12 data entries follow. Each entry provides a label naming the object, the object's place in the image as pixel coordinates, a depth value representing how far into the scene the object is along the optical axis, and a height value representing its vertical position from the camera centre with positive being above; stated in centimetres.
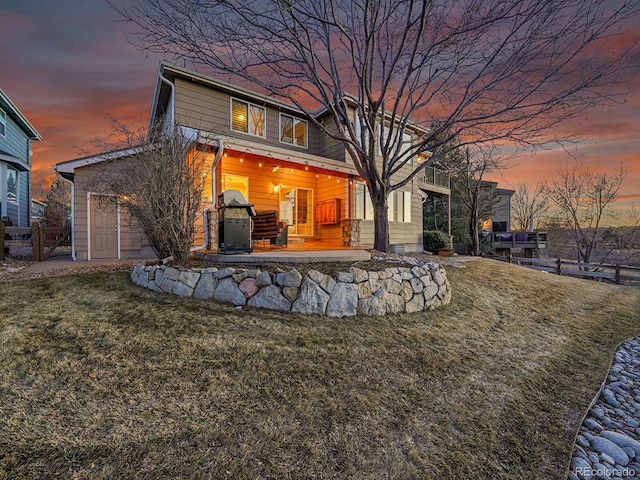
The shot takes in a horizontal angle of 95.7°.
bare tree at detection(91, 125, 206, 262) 513 +89
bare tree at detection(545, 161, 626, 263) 1669 +216
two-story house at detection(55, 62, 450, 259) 845 +215
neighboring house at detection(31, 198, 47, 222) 2088 +235
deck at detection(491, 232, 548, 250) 2048 -31
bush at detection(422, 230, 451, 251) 1425 -25
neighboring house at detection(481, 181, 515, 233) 2689 +193
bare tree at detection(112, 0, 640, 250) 576 +415
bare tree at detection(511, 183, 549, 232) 2462 +247
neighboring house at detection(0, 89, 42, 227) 1212 +329
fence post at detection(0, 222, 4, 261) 805 -9
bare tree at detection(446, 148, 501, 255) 1455 +315
